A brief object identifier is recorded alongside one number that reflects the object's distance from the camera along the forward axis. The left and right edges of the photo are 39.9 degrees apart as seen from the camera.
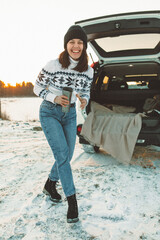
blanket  3.21
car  2.64
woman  2.07
